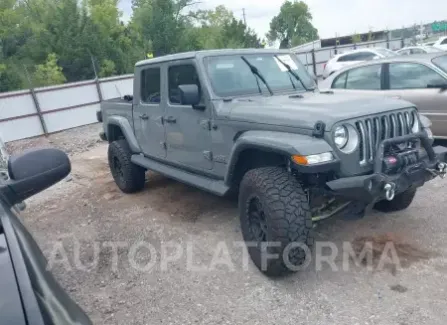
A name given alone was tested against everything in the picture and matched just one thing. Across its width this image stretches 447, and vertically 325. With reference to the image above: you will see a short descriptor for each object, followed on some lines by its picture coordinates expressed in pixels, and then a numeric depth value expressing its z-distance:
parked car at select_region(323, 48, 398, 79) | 16.47
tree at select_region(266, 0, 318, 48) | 58.26
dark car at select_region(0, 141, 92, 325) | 1.19
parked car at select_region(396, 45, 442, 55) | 15.40
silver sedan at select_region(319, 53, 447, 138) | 6.14
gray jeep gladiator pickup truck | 3.16
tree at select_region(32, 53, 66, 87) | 23.88
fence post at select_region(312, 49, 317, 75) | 22.19
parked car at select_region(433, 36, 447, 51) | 19.24
